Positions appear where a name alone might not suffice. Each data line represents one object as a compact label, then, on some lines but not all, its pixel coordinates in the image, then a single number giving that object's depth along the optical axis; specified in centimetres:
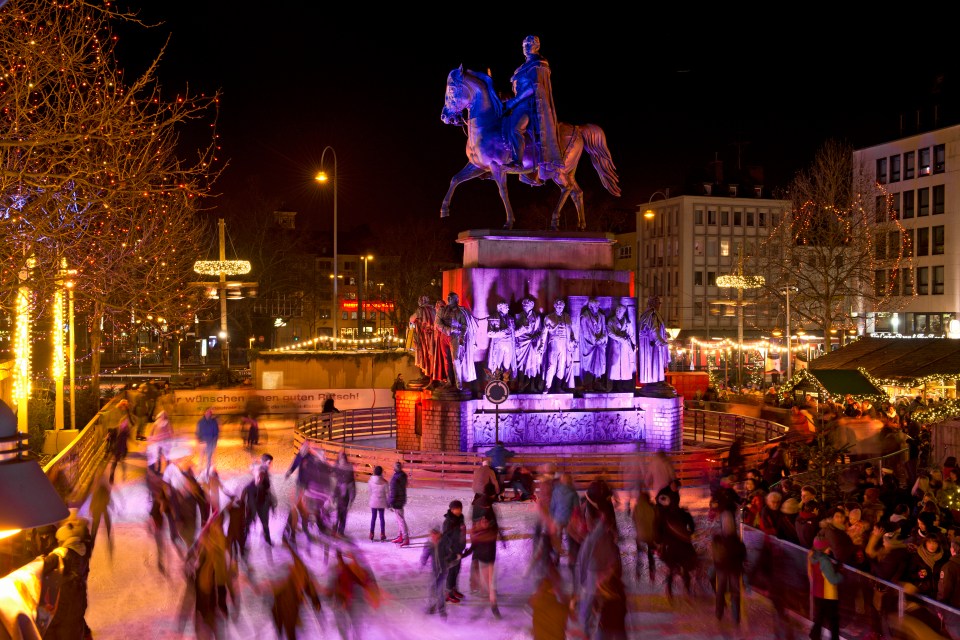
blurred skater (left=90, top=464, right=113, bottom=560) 1491
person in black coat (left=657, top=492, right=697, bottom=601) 1251
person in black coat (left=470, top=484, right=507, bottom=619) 1255
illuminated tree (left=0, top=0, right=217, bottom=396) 1600
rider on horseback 2520
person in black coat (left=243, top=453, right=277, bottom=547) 1498
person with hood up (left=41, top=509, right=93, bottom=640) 876
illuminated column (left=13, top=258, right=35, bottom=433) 2241
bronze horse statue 2483
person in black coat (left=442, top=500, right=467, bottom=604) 1227
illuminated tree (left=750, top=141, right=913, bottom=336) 4797
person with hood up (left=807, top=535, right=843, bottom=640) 1030
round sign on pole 2233
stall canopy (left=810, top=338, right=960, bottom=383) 2847
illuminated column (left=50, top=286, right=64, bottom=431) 2520
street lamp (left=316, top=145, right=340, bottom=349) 3961
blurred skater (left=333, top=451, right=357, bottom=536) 1612
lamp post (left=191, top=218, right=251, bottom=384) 3888
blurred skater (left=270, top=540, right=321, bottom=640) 963
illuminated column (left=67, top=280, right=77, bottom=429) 2712
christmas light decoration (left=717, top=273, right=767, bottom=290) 4370
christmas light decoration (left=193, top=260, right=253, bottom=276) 3884
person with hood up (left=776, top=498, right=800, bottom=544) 1273
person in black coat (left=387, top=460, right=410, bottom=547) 1622
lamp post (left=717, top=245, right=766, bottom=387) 4219
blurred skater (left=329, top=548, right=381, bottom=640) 1058
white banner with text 3612
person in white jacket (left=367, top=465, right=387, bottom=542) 1627
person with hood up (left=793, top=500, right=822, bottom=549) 1210
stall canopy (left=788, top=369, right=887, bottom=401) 2845
